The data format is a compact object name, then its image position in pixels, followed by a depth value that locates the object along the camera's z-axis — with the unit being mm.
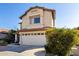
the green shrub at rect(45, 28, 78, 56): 3098
